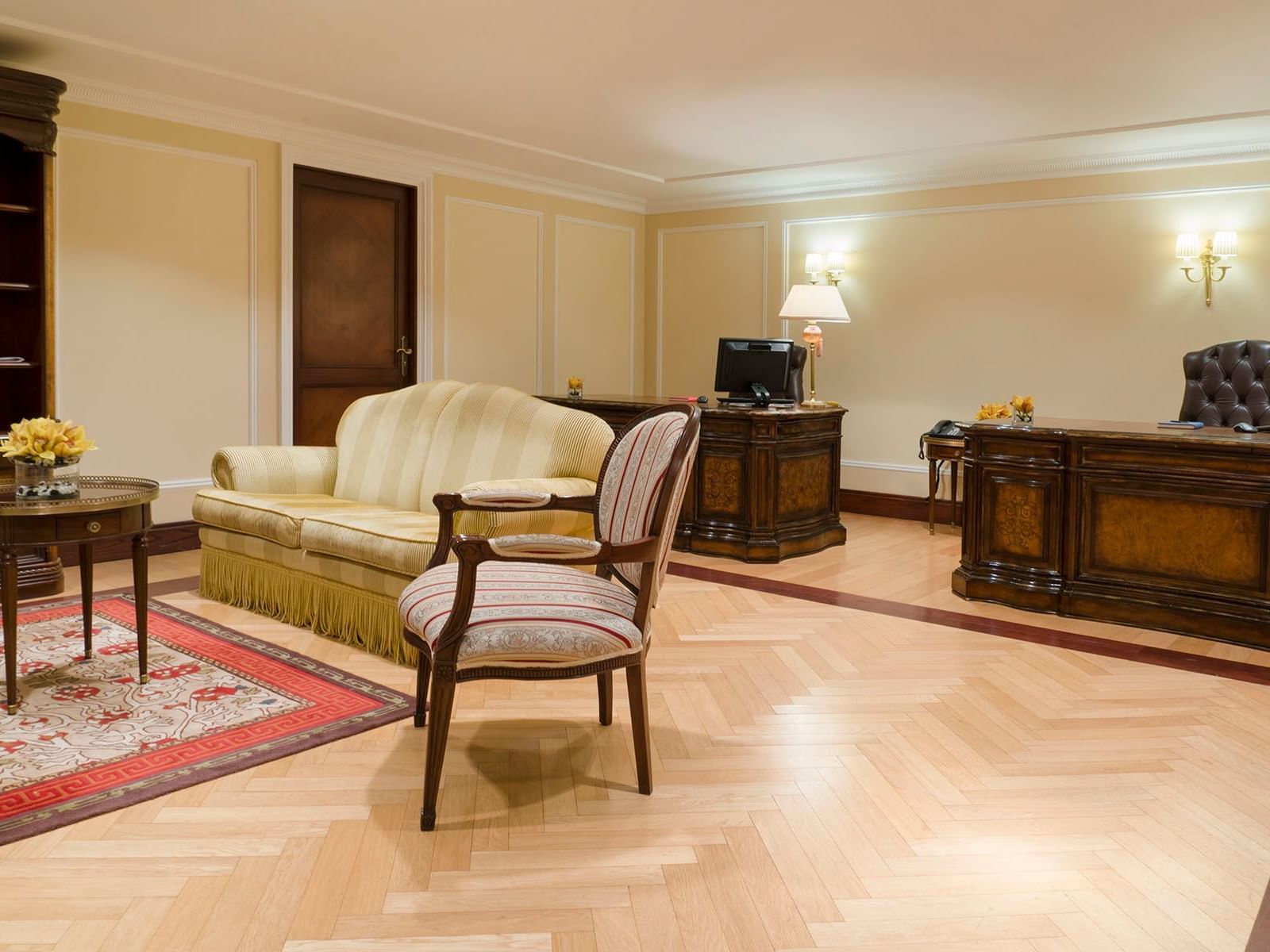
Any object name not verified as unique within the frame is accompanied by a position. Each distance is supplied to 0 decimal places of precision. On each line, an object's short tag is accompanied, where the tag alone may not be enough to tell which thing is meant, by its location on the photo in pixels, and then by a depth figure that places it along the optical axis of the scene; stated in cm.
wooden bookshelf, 472
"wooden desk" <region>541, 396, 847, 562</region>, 593
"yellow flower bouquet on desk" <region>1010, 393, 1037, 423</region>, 504
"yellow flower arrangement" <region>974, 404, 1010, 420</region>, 655
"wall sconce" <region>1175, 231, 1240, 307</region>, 641
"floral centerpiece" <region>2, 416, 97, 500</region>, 329
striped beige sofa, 387
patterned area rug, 268
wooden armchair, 246
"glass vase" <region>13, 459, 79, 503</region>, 333
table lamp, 639
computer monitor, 634
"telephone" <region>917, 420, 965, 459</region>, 719
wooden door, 670
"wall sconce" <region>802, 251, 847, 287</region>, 810
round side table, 316
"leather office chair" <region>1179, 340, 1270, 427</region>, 555
